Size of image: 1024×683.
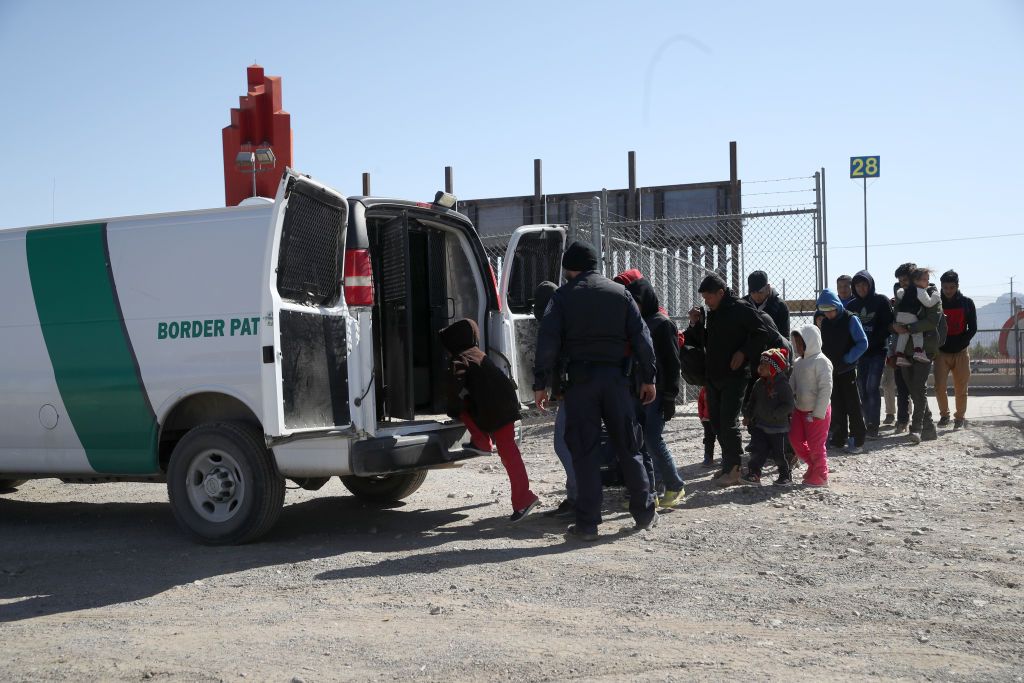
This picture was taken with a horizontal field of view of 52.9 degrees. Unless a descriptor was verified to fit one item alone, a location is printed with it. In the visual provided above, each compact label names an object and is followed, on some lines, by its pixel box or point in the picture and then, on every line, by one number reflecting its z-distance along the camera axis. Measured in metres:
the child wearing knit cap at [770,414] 8.00
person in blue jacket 9.39
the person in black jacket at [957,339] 11.16
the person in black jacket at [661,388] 7.21
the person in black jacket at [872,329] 10.67
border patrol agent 6.45
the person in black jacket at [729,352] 8.07
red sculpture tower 18.08
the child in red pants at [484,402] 6.94
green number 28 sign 16.36
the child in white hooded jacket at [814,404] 8.20
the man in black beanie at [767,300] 8.92
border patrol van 6.11
